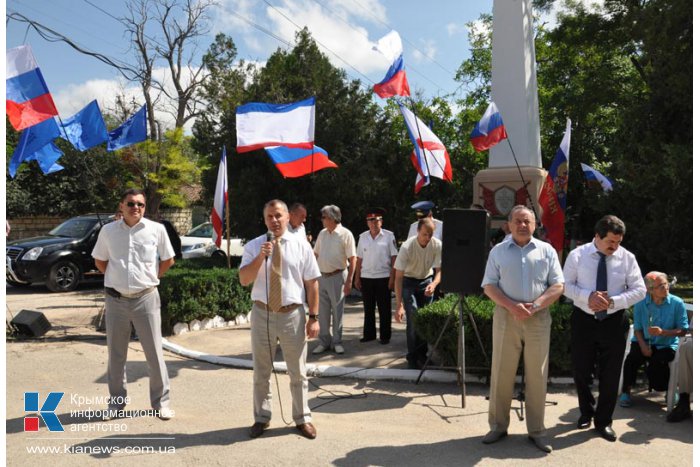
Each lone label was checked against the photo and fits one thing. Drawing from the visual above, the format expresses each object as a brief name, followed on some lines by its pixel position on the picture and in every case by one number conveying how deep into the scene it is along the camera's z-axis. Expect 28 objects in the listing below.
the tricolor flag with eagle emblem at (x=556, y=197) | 8.99
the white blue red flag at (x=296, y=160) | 9.11
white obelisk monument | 11.05
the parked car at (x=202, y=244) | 18.89
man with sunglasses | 5.06
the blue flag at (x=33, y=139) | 8.32
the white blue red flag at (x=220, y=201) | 9.62
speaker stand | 5.64
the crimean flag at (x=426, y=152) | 9.02
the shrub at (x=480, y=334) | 6.15
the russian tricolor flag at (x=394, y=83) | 8.89
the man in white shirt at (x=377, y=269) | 7.98
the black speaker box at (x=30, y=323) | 8.12
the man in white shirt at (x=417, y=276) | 6.73
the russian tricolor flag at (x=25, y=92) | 7.94
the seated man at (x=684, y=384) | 5.12
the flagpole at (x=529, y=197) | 10.31
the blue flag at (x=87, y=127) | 9.16
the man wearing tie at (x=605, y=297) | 4.66
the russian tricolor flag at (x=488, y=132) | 8.91
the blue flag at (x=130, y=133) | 9.45
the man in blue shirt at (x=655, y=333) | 5.52
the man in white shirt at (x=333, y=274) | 7.64
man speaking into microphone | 4.66
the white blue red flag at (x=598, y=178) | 12.09
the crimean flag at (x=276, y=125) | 8.42
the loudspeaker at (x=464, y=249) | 5.73
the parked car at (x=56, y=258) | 12.84
